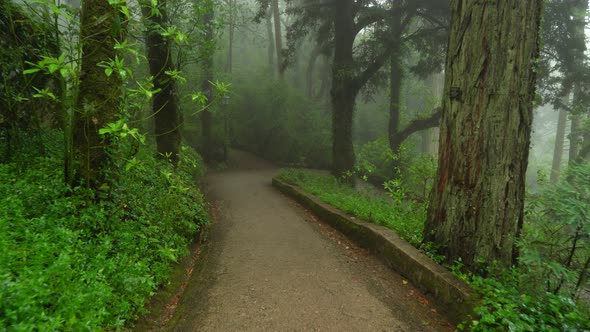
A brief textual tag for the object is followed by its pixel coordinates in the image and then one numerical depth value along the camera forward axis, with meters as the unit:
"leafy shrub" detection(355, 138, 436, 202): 7.73
